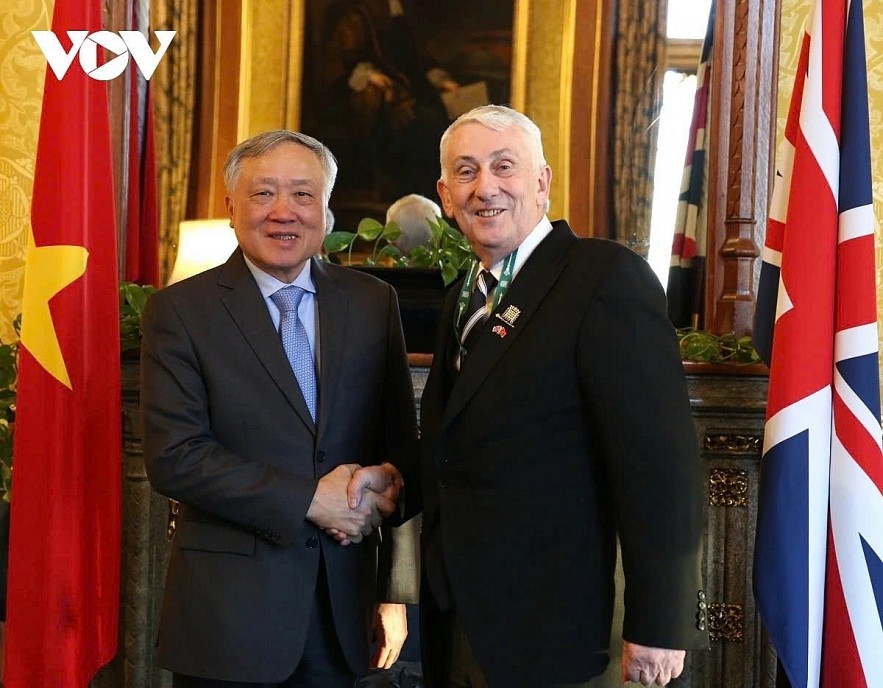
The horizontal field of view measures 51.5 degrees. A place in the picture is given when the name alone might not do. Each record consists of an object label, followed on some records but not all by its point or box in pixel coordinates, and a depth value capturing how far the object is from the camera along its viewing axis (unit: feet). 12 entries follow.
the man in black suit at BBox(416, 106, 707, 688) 5.19
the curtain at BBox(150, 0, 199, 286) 10.48
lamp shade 9.64
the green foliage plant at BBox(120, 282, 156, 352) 9.25
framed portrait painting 10.74
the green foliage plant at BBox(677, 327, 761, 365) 8.91
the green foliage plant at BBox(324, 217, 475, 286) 9.65
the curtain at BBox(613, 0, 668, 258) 10.17
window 9.99
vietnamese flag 7.95
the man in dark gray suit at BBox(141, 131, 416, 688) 5.73
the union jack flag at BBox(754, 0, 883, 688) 6.93
